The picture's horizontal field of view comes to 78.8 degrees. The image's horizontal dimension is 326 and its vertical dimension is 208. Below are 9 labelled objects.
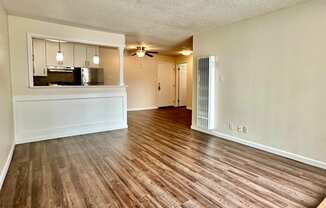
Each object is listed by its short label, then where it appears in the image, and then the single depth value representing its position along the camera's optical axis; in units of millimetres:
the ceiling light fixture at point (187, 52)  7730
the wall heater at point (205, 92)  4723
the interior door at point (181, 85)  9844
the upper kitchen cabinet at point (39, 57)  5316
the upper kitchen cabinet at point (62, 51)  5527
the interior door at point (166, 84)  9709
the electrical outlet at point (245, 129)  4105
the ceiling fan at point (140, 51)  6961
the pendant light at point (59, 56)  5237
